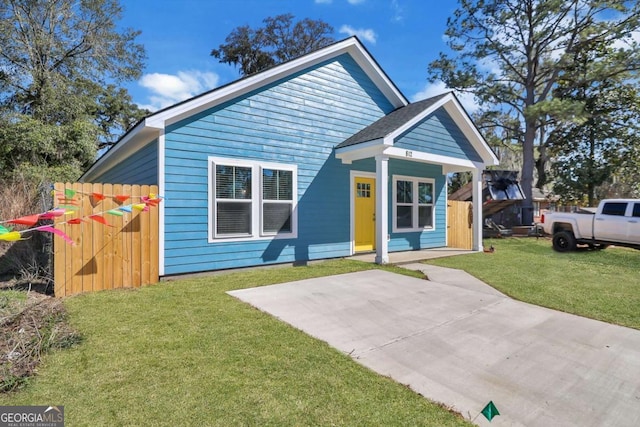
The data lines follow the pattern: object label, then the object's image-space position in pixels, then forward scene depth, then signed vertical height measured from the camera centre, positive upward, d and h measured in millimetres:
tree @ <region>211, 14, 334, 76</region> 27141 +15025
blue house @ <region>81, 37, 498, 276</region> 6441 +1353
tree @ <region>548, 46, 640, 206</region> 18328 +5281
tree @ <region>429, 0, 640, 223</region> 16172 +9320
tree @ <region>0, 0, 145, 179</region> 14680 +7349
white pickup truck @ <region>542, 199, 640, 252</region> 9242 -352
